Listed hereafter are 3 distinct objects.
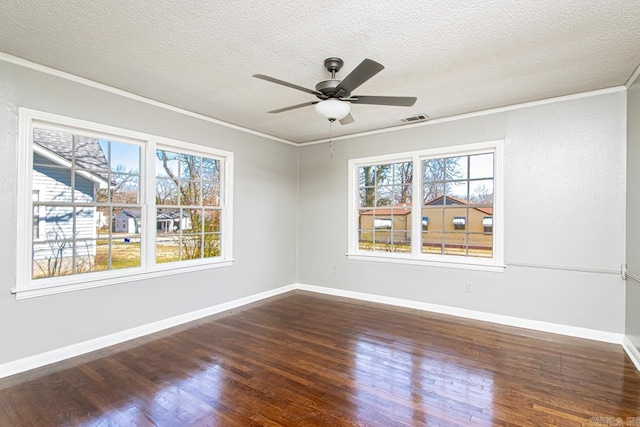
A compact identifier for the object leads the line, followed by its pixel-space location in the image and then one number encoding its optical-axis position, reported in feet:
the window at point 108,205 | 9.54
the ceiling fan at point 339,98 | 8.02
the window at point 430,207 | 13.55
